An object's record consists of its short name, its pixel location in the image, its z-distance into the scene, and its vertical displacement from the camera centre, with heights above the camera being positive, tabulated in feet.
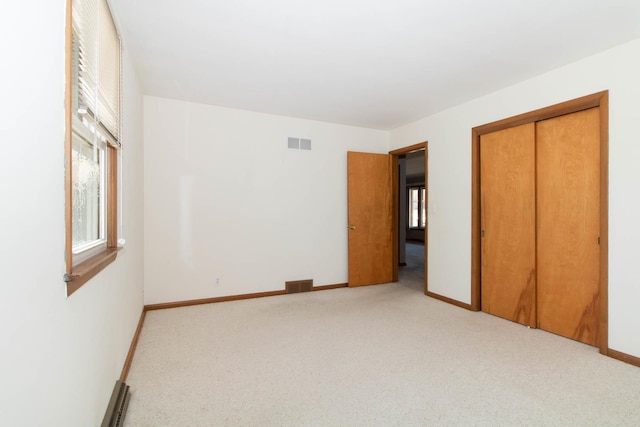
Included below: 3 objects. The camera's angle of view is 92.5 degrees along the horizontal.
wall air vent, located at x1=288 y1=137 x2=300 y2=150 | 14.75 +3.37
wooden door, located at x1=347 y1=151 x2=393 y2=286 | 15.98 -0.34
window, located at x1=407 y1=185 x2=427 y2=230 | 38.79 +0.61
